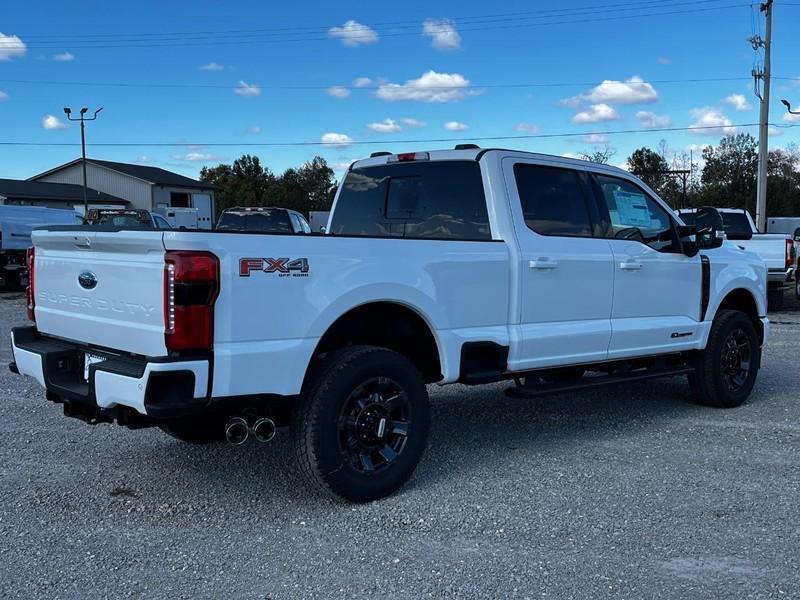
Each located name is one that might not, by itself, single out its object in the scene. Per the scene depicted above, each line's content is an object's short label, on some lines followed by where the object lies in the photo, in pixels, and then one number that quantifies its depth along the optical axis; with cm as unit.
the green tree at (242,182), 8088
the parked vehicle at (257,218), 1980
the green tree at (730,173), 6266
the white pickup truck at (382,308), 408
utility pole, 2928
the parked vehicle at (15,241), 1995
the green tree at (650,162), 5320
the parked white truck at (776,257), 1492
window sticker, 642
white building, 6669
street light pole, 5125
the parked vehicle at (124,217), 2153
